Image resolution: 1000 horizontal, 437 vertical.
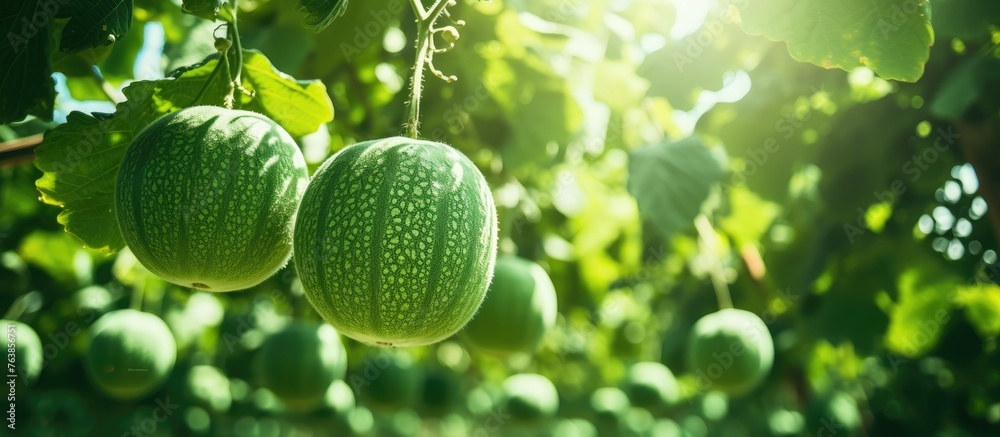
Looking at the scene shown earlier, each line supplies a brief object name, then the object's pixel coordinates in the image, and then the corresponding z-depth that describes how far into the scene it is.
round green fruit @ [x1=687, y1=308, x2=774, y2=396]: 3.40
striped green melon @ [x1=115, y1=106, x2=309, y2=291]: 1.36
